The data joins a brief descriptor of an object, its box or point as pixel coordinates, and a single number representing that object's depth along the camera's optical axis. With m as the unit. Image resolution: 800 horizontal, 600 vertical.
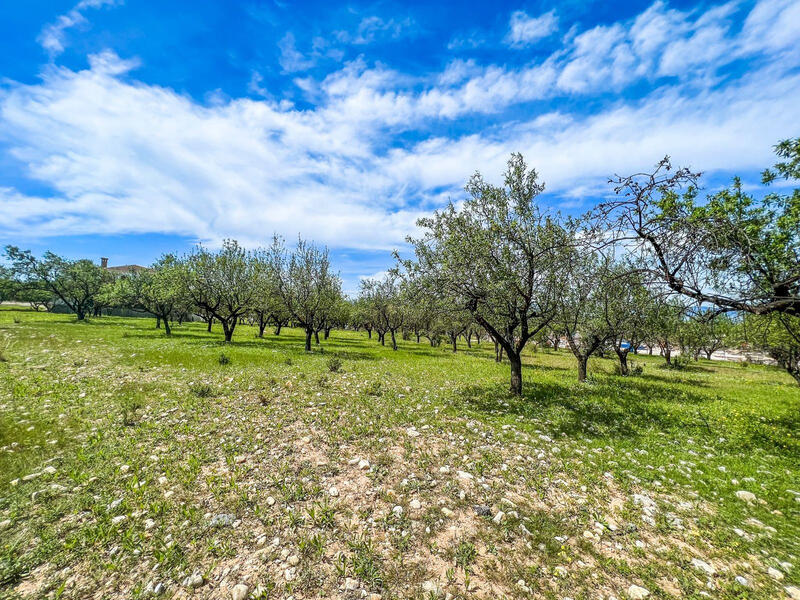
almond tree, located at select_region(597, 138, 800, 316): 7.97
